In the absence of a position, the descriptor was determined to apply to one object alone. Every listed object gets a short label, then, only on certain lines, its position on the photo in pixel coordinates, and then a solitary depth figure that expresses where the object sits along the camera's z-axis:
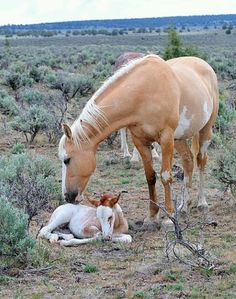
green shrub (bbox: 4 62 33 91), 24.89
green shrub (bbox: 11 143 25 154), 13.45
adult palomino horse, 8.05
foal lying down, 7.84
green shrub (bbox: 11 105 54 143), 14.92
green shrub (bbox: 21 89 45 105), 19.61
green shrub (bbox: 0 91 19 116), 18.34
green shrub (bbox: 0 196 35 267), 6.84
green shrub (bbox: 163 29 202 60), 25.55
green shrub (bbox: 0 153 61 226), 8.28
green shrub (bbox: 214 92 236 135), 15.45
